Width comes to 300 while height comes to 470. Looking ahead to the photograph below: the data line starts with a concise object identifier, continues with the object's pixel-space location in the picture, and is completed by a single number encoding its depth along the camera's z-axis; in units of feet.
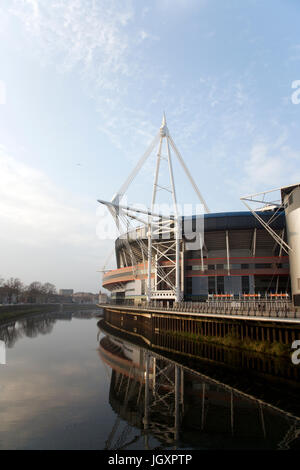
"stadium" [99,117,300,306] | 175.01
